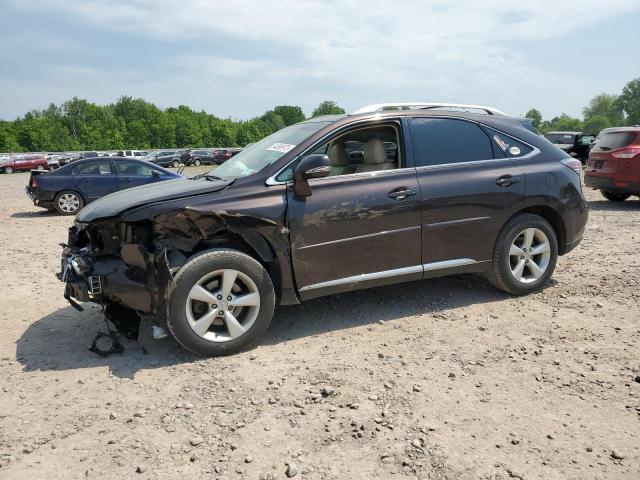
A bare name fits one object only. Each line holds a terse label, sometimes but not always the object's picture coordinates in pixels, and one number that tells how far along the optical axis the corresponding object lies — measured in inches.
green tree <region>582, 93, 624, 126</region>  5132.9
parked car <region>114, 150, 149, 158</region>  2121.3
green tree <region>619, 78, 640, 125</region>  4837.6
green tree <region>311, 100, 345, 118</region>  5097.4
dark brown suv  150.8
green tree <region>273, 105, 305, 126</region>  5930.1
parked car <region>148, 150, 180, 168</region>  1968.5
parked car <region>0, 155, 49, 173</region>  1699.1
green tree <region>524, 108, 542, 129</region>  5891.2
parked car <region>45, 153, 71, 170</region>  1758.9
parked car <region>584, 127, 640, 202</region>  421.4
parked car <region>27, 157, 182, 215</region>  481.7
